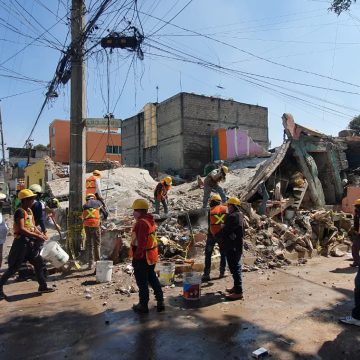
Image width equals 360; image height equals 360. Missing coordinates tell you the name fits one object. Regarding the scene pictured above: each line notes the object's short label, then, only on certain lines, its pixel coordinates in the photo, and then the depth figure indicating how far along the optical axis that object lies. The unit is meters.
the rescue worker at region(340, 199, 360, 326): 4.82
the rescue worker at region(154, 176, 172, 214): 10.95
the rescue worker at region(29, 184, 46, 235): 7.89
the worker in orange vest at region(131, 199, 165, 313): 5.34
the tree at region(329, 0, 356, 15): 5.68
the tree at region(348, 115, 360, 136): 41.32
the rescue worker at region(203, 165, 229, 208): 10.45
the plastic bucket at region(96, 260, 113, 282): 7.12
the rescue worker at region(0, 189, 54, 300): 6.18
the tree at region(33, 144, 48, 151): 54.86
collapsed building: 9.19
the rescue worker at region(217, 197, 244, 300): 6.09
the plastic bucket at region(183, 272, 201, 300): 5.94
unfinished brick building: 26.88
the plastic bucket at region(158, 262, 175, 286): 6.85
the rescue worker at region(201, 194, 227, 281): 7.07
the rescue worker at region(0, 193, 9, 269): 6.92
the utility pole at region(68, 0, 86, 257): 8.78
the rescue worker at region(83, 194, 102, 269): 7.93
